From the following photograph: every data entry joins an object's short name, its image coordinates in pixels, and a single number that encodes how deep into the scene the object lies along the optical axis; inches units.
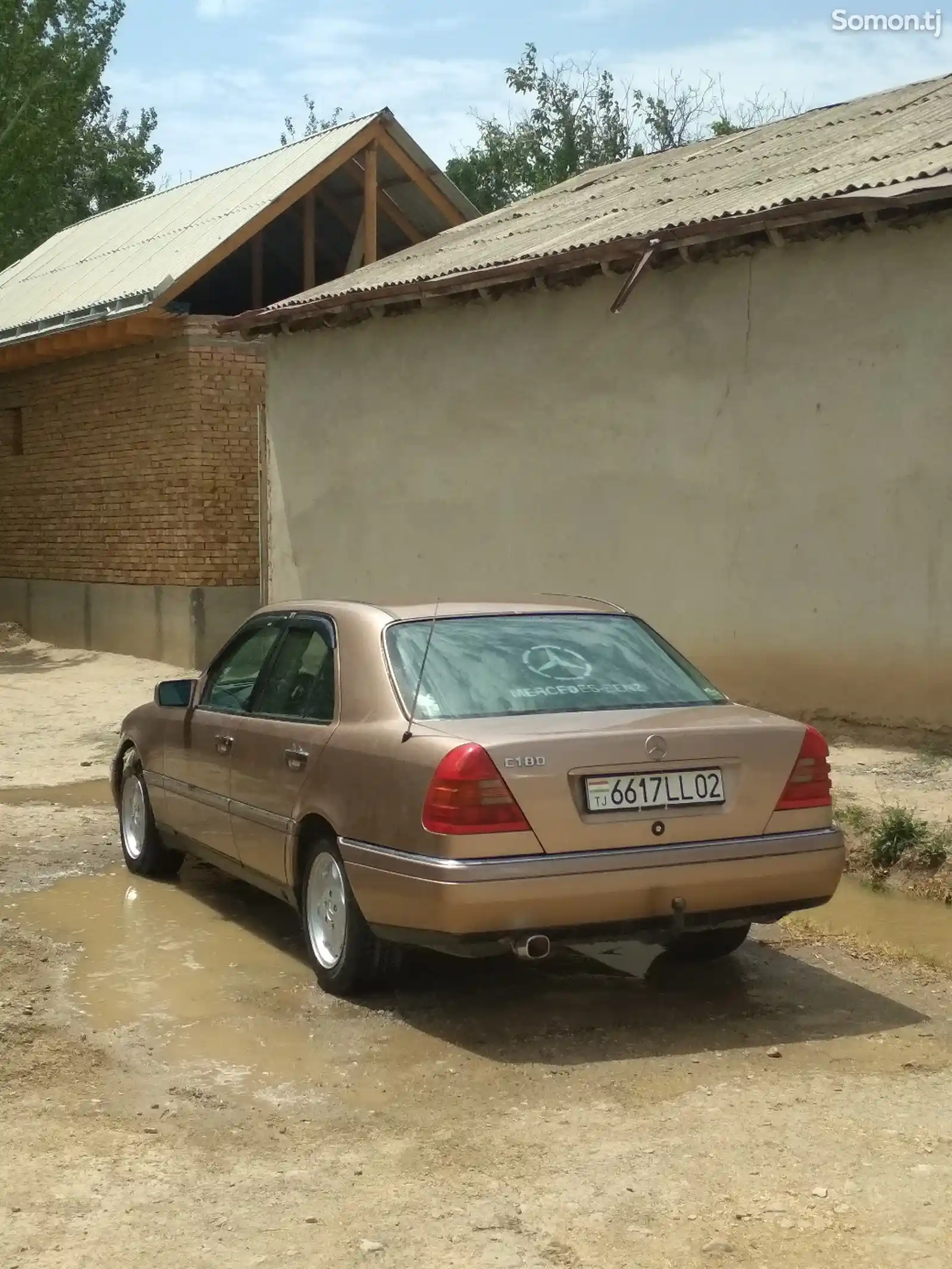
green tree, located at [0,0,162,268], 1098.7
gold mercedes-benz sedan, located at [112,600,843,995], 190.2
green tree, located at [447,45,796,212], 1531.7
